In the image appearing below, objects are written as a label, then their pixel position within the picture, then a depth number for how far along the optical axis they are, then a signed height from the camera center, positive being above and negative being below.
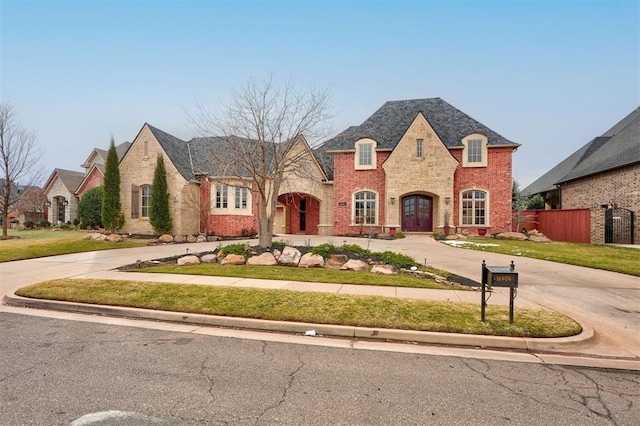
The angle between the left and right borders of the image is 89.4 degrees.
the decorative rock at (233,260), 11.34 -1.64
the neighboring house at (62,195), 34.38 +1.94
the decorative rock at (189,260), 11.52 -1.69
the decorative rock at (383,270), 9.97 -1.75
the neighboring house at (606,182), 18.84 +2.31
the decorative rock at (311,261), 10.95 -1.62
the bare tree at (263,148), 12.93 +2.68
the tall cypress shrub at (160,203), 21.20 +0.68
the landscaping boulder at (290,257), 11.15 -1.52
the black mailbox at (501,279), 5.30 -1.08
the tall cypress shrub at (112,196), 21.44 +1.16
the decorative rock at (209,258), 11.95 -1.68
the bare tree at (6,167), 20.77 +3.07
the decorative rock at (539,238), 19.49 -1.49
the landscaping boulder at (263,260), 11.26 -1.64
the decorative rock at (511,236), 20.08 -1.38
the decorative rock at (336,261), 10.90 -1.61
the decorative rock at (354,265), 10.51 -1.70
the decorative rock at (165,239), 19.93 -1.59
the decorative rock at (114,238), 18.62 -1.44
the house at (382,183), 22.36 +2.15
